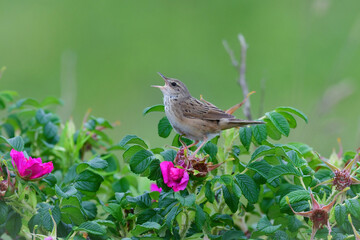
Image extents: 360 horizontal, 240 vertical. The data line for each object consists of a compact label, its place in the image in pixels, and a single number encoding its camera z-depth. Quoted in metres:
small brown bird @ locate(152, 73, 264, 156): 6.86
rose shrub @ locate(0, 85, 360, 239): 5.74
